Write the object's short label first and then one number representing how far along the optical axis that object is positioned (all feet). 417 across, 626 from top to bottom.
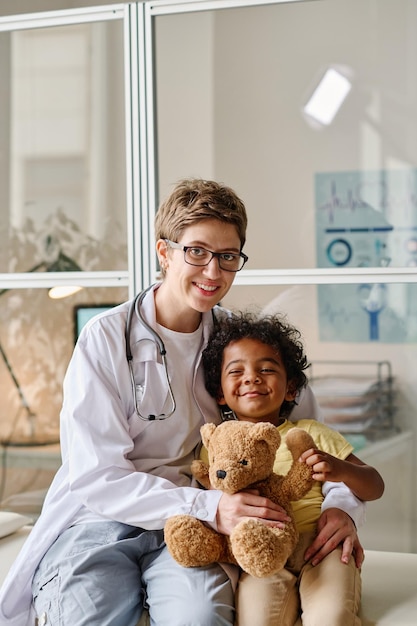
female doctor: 5.84
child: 5.69
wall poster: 8.80
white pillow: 8.40
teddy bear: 5.54
